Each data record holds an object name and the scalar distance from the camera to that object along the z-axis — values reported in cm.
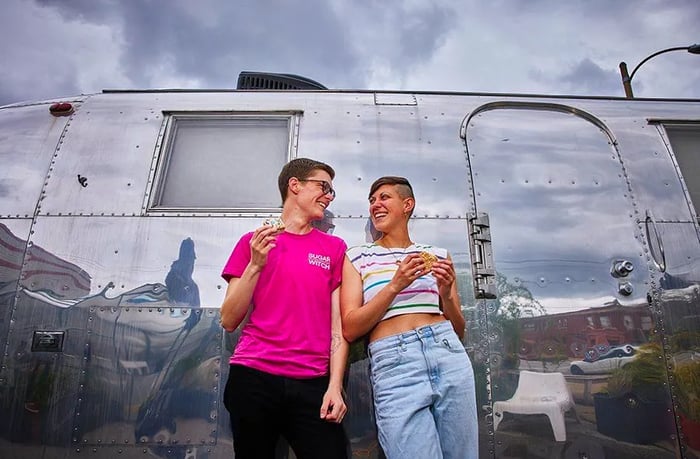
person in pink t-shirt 216
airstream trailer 266
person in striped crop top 210
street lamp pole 988
